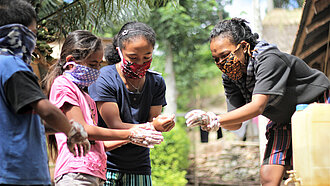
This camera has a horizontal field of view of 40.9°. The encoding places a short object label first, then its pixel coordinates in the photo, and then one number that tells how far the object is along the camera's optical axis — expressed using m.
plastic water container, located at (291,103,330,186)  3.21
